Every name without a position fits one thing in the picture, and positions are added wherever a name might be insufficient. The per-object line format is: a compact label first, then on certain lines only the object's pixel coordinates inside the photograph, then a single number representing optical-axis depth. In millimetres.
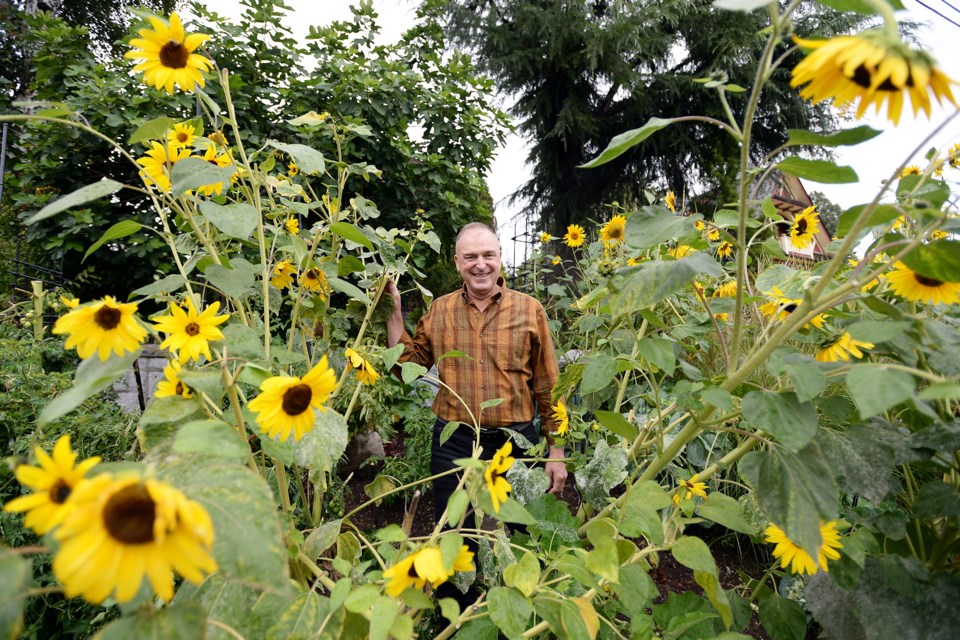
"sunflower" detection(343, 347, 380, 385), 965
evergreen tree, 7676
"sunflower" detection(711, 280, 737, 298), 1527
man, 2102
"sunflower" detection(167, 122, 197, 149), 995
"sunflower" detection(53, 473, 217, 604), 331
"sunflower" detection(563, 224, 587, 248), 3422
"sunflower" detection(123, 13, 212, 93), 749
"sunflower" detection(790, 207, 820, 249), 1723
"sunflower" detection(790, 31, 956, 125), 415
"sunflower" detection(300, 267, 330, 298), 1152
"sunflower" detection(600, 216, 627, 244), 1786
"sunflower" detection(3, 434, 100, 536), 366
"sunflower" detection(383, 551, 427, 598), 630
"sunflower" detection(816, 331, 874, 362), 832
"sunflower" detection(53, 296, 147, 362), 597
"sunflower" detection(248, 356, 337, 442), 627
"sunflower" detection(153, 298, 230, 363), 734
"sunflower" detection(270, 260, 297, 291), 1203
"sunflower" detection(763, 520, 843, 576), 941
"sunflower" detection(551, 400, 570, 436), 1808
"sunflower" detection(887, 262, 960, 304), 704
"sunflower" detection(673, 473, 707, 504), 1033
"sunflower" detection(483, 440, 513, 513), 699
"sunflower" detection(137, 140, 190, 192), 883
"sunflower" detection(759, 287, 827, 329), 791
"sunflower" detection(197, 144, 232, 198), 872
